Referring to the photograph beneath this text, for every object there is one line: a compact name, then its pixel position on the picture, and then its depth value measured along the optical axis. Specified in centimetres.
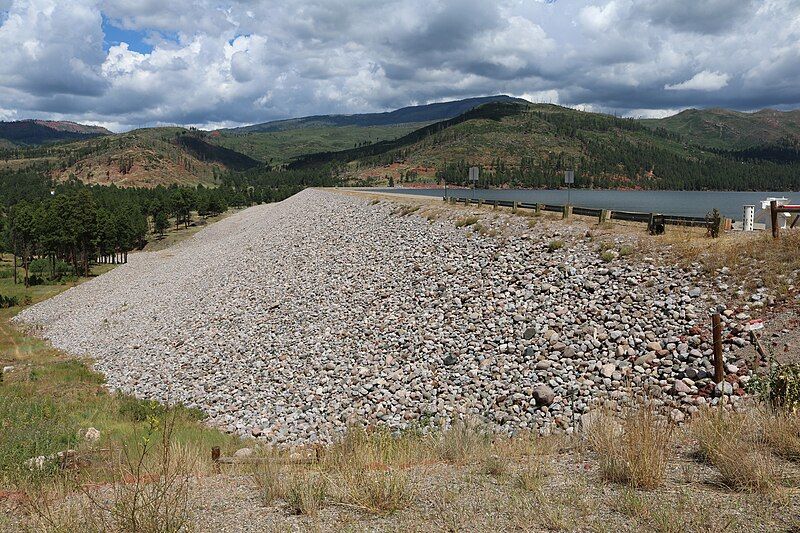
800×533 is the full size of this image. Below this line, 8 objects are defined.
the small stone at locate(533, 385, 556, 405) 1393
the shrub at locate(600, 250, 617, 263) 1950
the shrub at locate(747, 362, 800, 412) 903
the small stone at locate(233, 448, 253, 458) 1084
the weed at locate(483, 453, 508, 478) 733
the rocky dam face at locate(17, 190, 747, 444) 1450
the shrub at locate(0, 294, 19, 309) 5594
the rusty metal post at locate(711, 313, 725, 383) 1209
